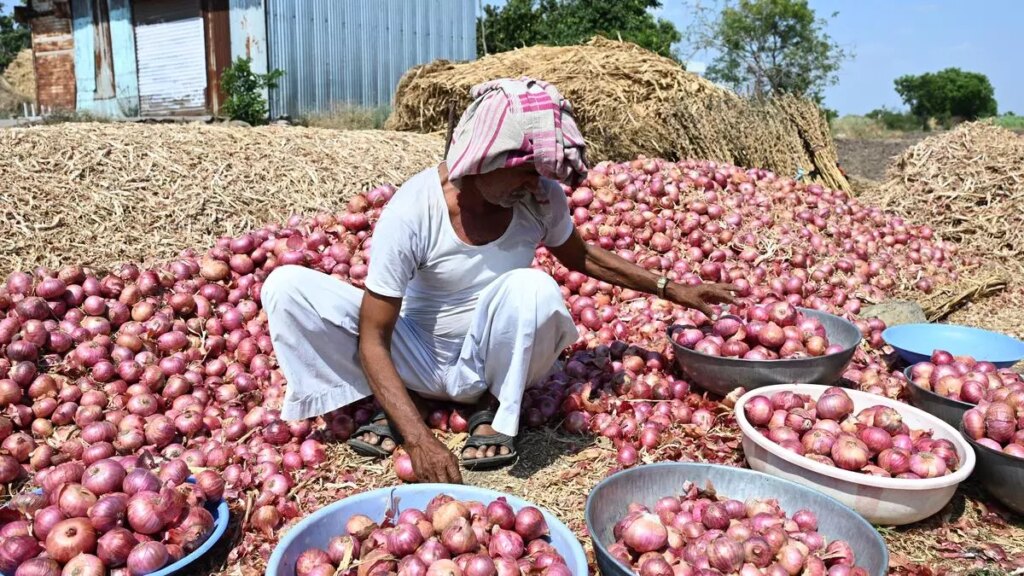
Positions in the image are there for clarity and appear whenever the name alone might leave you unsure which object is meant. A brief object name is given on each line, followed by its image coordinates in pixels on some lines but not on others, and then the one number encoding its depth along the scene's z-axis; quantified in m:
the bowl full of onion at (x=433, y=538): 1.68
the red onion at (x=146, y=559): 1.77
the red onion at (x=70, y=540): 1.76
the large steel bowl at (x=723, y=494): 1.82
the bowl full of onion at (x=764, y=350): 2.73
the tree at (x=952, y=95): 49.75
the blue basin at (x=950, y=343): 3.30
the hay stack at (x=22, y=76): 21.81
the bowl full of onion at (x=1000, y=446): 2.19
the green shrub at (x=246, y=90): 11.10
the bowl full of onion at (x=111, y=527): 1.76
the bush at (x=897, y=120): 35.47
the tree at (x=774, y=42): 26.25
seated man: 2.12
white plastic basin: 2.03
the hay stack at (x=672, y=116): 7.14
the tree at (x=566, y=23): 18.72
